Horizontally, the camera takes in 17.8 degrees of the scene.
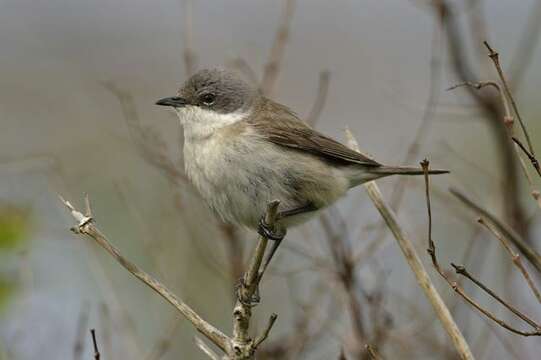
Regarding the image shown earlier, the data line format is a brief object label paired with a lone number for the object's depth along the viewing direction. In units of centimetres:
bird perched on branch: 919
